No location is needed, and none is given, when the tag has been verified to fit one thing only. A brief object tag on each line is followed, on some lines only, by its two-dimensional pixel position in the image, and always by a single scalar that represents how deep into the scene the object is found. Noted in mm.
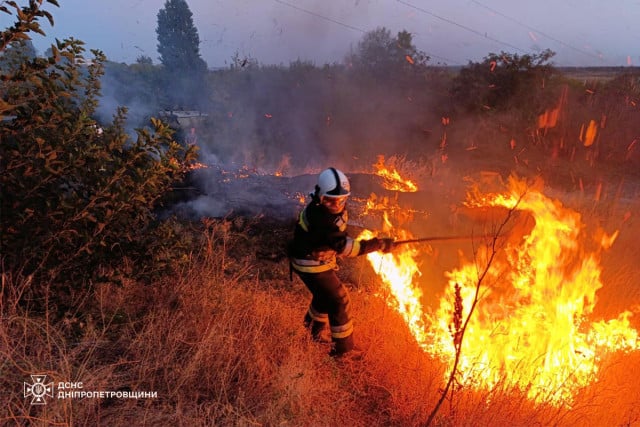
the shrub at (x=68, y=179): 3033
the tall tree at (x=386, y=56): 20438
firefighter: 4102
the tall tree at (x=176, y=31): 29266
